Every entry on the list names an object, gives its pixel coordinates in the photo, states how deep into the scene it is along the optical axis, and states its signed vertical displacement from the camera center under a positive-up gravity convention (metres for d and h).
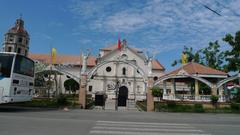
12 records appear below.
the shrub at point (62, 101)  17.12 -1.34
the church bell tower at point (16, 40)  46.61 +13.00
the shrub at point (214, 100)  18.73 -1.20
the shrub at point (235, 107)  18.05 -1.88
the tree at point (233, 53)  29.27 +6.33
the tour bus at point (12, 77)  11.54 +0.72
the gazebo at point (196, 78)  23.55 +1.74
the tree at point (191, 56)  38.55 +7.58
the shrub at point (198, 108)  17.12 -1.94
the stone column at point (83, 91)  17.49 -0.33
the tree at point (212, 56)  36.29 +7.14
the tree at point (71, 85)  38.89 +0.61
